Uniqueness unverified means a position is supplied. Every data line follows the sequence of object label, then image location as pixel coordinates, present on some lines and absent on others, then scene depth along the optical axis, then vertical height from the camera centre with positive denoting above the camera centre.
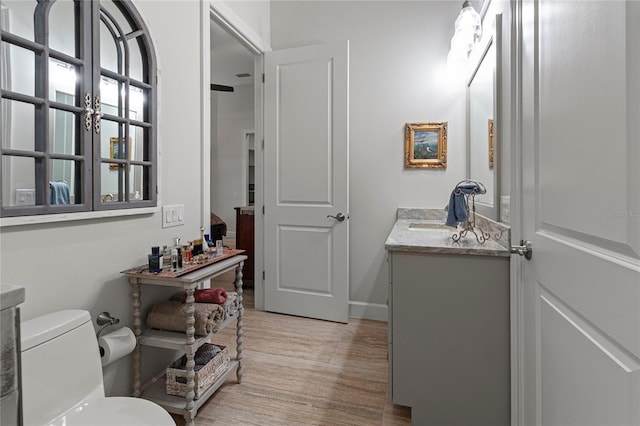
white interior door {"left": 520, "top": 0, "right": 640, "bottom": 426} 0.68 +0.00
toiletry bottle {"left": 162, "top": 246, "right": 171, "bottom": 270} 1.59 -0.23
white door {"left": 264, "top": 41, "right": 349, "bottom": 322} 2.81 +0.27
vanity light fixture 2.09 +1.18
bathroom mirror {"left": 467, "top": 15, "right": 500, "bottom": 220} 1.64 +0.52
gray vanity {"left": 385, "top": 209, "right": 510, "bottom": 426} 1.45 -0.55
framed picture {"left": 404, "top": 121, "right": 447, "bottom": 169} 2.78 +0.57
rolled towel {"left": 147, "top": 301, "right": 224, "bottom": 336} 1.58 -0.51
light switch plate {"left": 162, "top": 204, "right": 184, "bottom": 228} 1.77 -0.02
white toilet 1.02 -0.57
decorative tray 1.49 -0.27
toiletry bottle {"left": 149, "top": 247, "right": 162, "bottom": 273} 1.52 -0.24
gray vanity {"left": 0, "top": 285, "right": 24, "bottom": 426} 0.66 -0.29
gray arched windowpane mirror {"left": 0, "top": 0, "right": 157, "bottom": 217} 1.10 +0.41
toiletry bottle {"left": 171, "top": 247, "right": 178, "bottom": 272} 1.56 -0.23
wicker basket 1.58 -0.83
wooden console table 1.48 -0.60
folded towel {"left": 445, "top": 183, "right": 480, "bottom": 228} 1.67 +0.04
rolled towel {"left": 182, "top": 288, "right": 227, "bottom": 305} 1.75 -0.46
